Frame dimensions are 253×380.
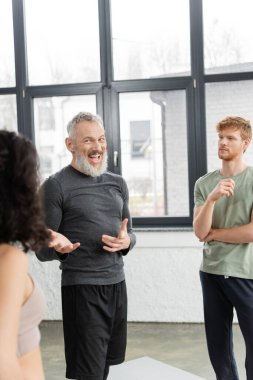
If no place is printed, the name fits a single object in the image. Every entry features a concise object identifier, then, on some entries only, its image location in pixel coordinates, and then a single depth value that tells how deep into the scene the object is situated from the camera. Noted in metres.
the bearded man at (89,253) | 3.64
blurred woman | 2.27
